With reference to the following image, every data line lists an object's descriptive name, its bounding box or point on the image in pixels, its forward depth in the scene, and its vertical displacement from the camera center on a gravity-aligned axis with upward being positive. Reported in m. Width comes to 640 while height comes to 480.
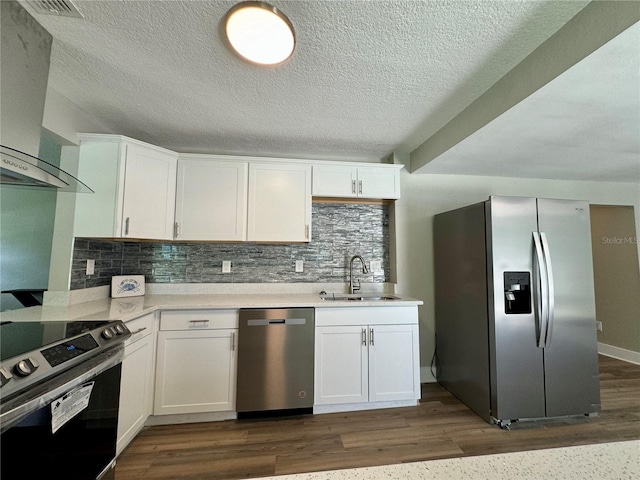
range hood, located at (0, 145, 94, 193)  1.06 +0.39
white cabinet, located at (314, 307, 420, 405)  2.21 -0.79
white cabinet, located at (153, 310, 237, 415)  2.04 -0.78
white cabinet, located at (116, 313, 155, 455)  1.67 -0.82
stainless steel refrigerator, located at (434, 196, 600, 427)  2.09 -0.36
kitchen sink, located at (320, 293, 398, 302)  2.60 -0.33
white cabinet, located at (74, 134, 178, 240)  2.06 +0.58
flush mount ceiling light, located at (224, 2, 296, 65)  1.14 +1.07
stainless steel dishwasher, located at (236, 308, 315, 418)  2.11 -0.79
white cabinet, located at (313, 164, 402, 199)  2.65 +0.84
